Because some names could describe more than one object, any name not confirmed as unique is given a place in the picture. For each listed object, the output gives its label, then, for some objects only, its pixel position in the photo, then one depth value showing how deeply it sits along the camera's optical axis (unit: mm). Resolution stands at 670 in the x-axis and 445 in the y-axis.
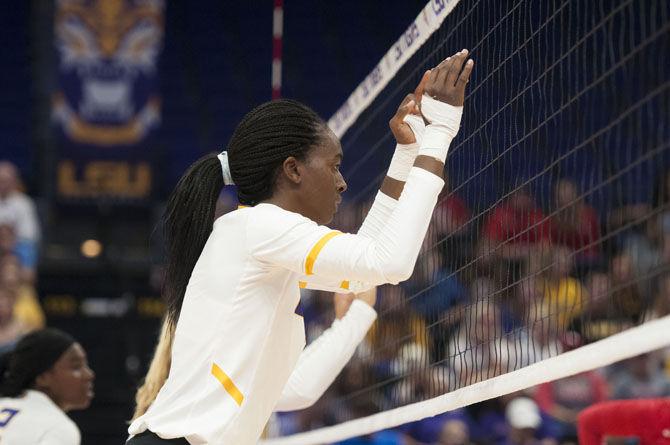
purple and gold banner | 21707
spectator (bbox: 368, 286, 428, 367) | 9041
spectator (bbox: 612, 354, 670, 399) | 11700
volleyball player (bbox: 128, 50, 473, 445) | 4783
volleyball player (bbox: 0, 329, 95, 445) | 7902
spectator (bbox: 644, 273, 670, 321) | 7942
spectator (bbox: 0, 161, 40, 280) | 17592
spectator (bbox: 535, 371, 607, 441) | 12744
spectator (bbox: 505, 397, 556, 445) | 11827
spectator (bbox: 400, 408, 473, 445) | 12733
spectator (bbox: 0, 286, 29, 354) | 13999
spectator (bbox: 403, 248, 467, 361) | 8157
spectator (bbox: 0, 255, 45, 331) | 14918
